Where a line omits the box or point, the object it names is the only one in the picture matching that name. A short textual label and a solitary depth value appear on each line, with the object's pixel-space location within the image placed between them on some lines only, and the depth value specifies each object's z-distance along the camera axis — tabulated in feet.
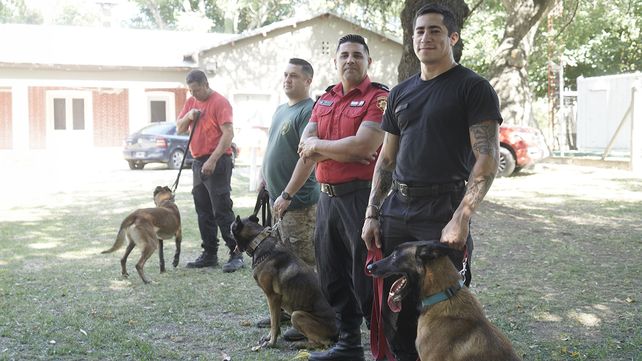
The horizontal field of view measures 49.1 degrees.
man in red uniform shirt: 13.97
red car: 55.47
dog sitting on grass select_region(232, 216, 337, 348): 16.07
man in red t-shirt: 24.49
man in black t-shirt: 11.34
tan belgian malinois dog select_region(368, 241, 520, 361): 10.57
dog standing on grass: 23.71
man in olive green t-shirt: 18.04
